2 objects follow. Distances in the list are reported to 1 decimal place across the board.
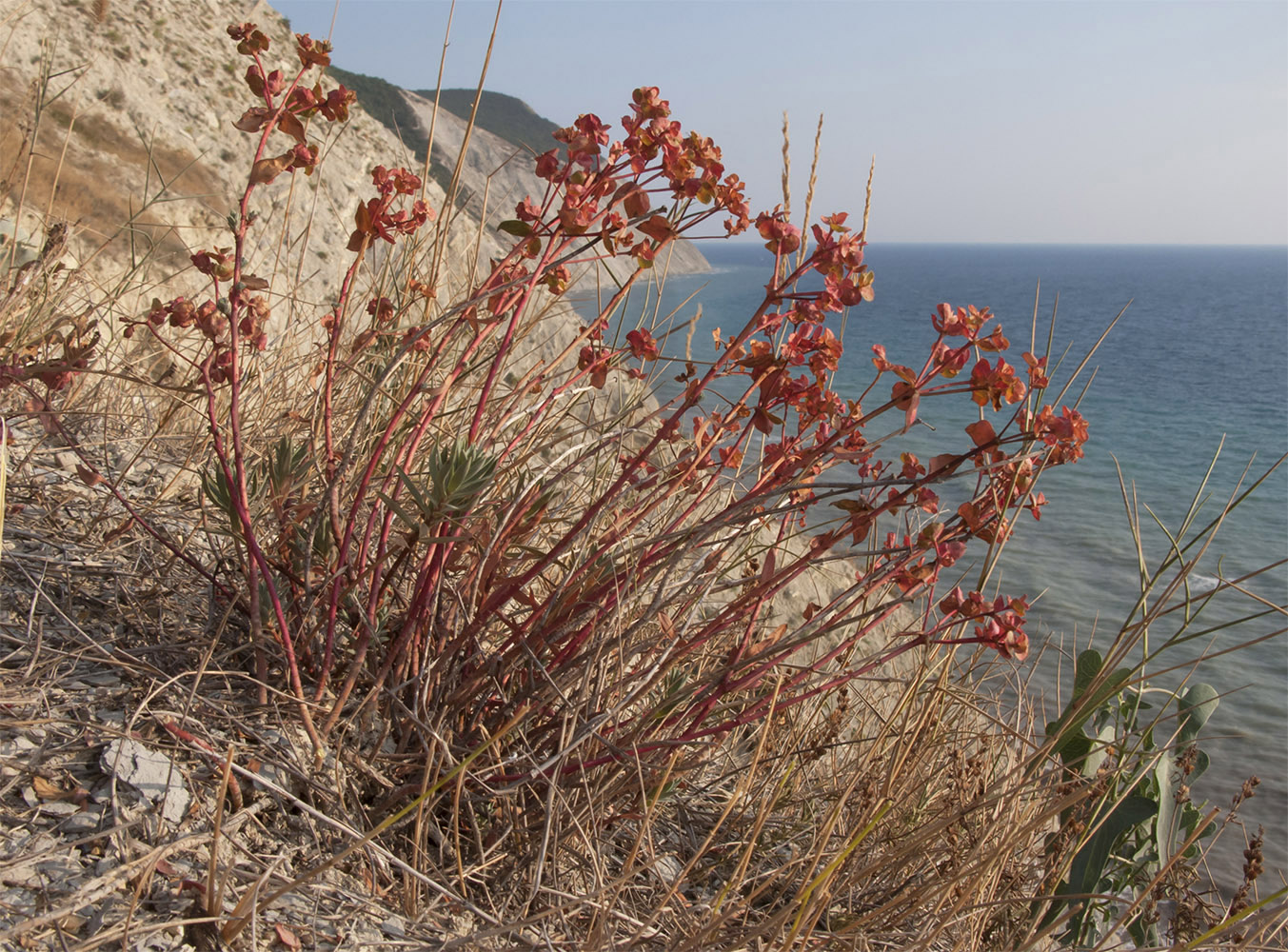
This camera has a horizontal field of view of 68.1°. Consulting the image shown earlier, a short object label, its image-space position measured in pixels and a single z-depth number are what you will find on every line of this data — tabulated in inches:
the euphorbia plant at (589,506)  17.7
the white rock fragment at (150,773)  16.7
